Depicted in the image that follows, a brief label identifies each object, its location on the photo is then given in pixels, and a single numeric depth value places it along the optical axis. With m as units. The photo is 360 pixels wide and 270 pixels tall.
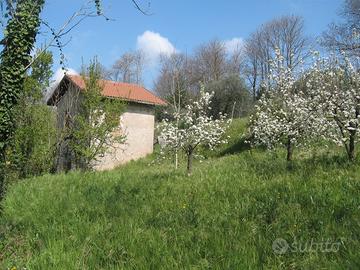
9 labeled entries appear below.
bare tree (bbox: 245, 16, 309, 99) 54.65
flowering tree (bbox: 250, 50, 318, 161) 12.73
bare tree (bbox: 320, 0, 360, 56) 13.03
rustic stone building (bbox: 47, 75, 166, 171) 26.33
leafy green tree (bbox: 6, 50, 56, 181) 20.98
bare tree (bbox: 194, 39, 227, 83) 58.81
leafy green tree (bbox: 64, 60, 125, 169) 23.67
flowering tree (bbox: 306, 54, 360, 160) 10.84
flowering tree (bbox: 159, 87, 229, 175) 12.97
